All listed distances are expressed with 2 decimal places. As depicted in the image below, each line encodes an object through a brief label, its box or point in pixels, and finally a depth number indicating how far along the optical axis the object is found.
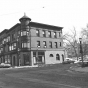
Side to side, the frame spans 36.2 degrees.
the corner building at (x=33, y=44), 38.06
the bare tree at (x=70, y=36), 52.63
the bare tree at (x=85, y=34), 41.14
